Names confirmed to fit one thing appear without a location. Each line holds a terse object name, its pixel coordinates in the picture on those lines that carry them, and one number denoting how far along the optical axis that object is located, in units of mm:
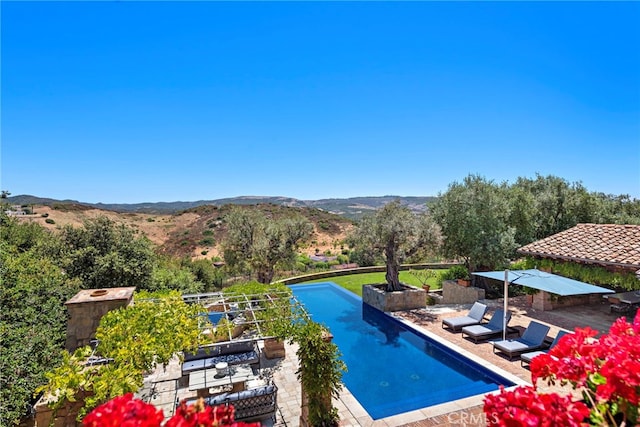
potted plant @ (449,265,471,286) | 18572
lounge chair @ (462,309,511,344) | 11812
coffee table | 7801
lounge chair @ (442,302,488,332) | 12773
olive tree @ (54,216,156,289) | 14039
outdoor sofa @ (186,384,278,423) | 6743
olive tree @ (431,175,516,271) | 16906
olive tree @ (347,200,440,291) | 15961
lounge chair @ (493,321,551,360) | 10336
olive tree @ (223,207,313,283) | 20359
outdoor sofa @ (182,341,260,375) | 8742
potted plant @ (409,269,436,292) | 22220
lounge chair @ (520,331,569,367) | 9586
